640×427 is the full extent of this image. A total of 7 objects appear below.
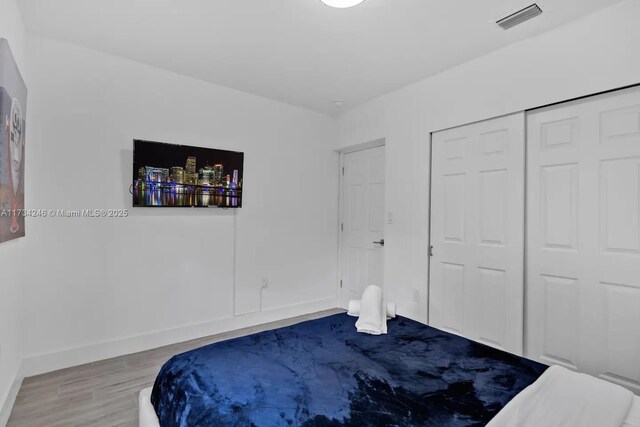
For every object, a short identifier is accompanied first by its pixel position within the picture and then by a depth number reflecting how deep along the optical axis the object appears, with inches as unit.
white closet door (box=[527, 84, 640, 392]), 81.7
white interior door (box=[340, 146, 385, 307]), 154.8
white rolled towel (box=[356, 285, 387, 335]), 78.7
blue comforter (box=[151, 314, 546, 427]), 46.8
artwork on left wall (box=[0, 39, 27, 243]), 64.7
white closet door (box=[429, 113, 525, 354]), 101.7
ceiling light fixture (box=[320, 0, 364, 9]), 76.5
